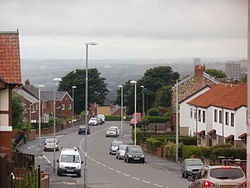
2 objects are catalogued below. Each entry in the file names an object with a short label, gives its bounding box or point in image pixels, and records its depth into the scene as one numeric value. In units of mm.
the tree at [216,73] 117312
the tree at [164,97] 102438
